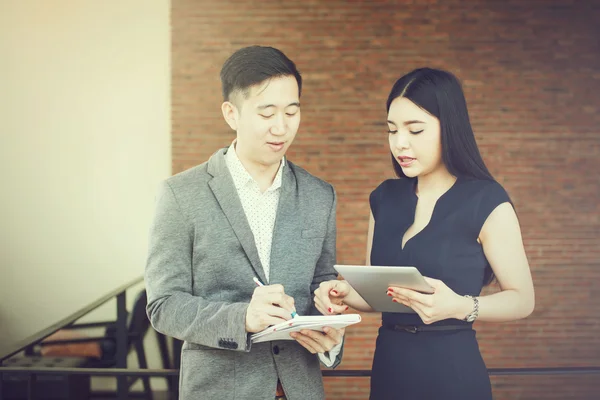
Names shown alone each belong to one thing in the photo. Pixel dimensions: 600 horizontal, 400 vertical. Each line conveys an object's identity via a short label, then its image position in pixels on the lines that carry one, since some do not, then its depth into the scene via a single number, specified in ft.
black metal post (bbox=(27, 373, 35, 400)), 7.63
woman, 5.64
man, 5.27
